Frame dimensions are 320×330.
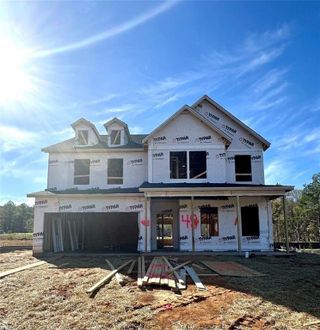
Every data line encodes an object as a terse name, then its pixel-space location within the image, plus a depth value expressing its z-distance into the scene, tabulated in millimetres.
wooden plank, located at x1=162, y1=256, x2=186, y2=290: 8627
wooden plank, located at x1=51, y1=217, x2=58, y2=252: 19281
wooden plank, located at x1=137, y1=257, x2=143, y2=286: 8995
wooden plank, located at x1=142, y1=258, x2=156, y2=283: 9214
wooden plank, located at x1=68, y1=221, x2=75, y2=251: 21047
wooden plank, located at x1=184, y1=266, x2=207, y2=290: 8792
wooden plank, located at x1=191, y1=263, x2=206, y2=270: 12373
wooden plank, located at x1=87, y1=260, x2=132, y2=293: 8327
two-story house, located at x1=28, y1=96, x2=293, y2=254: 18266
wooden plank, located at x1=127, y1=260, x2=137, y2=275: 11245
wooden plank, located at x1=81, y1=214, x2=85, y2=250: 22078
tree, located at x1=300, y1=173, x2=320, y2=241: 34906
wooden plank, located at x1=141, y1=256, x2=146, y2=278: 10528
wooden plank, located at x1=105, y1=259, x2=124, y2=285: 9463
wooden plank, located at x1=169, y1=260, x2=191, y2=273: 11266
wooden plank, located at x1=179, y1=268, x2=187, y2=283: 9798
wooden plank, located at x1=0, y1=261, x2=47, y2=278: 11048
